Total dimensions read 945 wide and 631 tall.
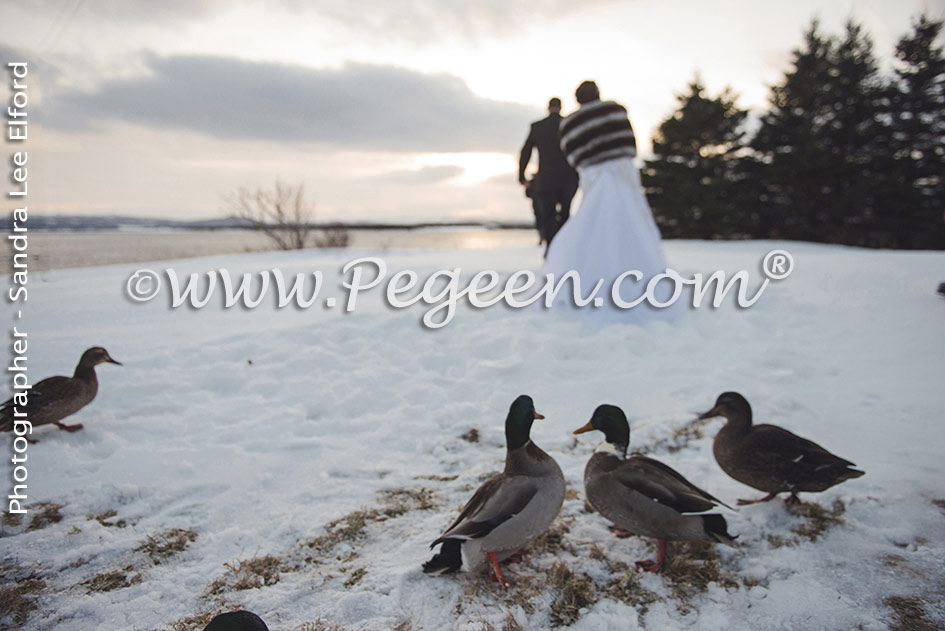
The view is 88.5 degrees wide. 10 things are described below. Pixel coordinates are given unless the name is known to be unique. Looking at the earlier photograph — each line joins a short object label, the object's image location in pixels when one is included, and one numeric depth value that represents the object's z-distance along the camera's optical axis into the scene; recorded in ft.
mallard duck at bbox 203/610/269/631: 4.79
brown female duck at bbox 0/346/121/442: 11.16
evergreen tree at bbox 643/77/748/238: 79.00
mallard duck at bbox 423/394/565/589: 7.27
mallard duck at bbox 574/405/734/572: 7.45
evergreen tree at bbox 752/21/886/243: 70.90
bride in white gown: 19.03
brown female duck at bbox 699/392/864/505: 8.55
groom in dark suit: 25.07
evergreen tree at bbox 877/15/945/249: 67.21
